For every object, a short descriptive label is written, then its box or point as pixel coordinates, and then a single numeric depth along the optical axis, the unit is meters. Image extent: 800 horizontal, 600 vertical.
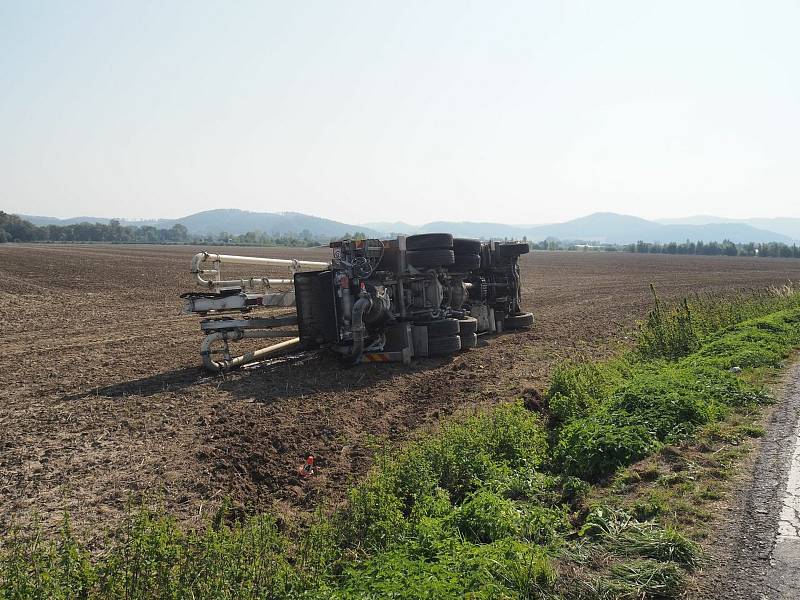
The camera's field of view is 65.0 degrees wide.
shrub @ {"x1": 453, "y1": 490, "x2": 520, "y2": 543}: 4.83
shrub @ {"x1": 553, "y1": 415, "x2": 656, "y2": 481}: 6.11
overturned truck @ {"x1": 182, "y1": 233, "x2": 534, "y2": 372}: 10.42
